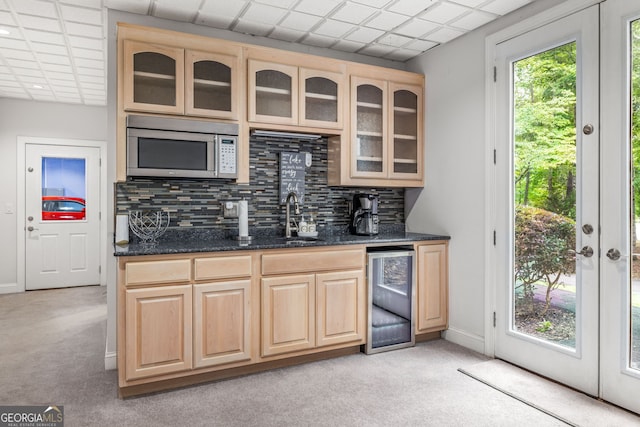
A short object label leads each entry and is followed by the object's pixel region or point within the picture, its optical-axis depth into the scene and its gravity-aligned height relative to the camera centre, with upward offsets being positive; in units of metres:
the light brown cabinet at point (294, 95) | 3.17 +0.92
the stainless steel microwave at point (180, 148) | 2.82 +0.45
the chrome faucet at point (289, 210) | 3.44 +0.02
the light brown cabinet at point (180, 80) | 2.81 +0.92
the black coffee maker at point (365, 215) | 3.63 -0.02
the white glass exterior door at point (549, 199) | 2.55 +0.10
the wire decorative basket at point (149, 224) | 3.03 -0.08
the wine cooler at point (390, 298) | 3.29 -0.68
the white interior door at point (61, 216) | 5.64 -0.05
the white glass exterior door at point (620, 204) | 2.35 +0.05
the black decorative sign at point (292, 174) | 3.57 +0.33
